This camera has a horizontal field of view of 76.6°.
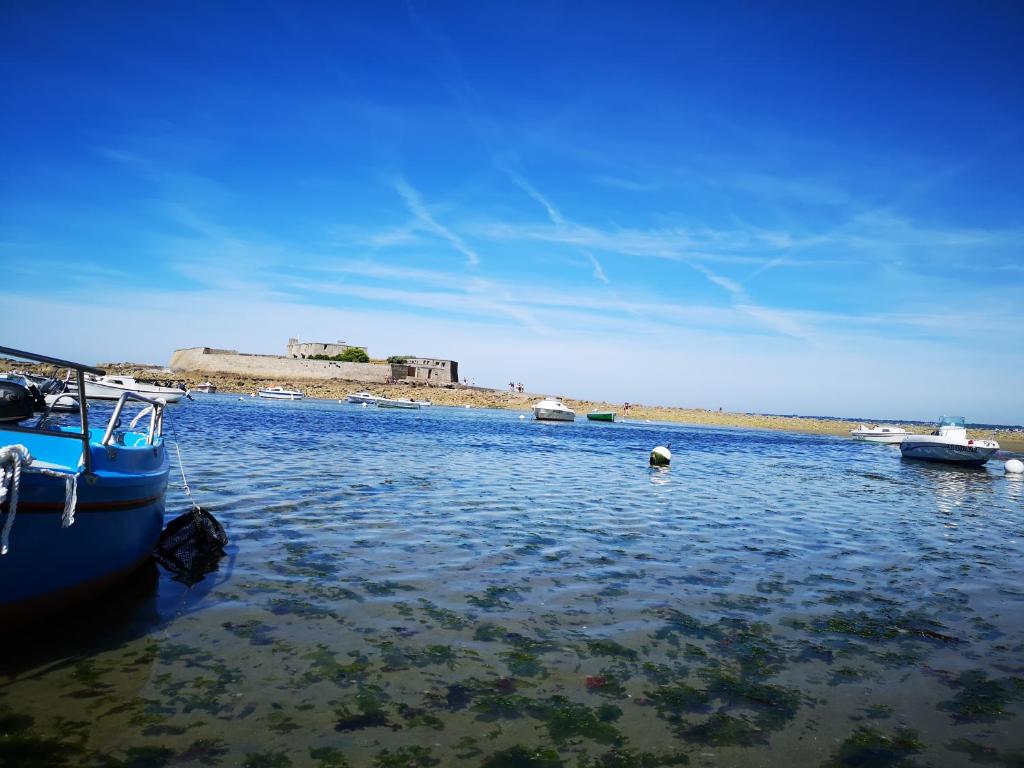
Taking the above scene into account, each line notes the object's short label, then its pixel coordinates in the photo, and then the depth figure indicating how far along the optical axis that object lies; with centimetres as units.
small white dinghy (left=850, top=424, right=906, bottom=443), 6272
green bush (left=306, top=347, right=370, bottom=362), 10788
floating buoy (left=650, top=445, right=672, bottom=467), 2658
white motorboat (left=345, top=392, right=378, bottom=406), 8000
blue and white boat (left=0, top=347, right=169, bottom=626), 554
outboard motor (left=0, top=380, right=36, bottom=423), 884
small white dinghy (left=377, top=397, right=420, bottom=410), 7488
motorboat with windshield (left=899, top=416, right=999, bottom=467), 3280
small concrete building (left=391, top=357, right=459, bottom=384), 11006
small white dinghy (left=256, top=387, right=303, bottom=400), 7956
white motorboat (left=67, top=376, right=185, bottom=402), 4425
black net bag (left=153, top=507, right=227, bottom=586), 884
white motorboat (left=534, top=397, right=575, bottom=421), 6706
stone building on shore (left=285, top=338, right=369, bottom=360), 11031
